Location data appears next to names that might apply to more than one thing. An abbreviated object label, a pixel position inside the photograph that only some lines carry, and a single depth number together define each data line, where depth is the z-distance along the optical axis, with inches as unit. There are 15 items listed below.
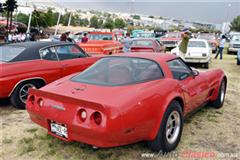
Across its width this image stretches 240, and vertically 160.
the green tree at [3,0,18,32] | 1081.1
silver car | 823.1
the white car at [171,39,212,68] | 482.9
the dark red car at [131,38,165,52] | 513.3
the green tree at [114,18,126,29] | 4075.8
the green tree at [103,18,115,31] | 3449.8
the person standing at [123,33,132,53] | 593.7
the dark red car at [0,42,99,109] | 215.2
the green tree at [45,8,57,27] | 2553.2
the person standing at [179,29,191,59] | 432.0
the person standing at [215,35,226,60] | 664.4
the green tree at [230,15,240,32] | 3189.5
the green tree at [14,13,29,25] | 2805.9
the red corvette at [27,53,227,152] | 120.2
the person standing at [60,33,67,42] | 576.7
